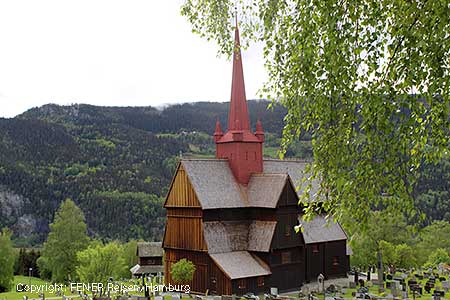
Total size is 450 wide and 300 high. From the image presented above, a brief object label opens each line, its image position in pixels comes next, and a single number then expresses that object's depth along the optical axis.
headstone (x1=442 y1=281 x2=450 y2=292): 29.86
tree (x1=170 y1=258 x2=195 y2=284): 29.41
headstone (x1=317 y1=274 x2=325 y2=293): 30.77
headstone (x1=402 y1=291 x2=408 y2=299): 26.80
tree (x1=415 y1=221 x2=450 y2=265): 59.97
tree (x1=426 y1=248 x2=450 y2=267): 48.69
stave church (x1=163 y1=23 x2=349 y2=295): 29.64
